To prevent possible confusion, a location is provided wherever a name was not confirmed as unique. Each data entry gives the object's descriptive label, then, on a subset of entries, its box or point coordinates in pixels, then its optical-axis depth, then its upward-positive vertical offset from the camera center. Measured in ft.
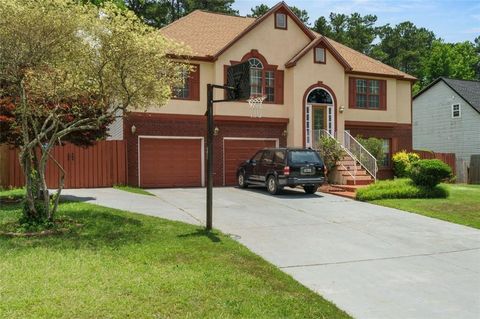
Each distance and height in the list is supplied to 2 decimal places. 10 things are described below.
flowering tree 28.86 +6.41
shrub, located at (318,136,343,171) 68.74 +0.62
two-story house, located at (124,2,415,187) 67.97 +8.50
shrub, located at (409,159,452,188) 55.67 -1.99
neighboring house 101.60 +8.39
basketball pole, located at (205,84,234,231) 33.26 +0.35
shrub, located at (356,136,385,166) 75.00 +1.59
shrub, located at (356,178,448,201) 54.39 -4.20
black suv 55.11 -1.52
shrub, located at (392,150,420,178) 80.18 -0.91
